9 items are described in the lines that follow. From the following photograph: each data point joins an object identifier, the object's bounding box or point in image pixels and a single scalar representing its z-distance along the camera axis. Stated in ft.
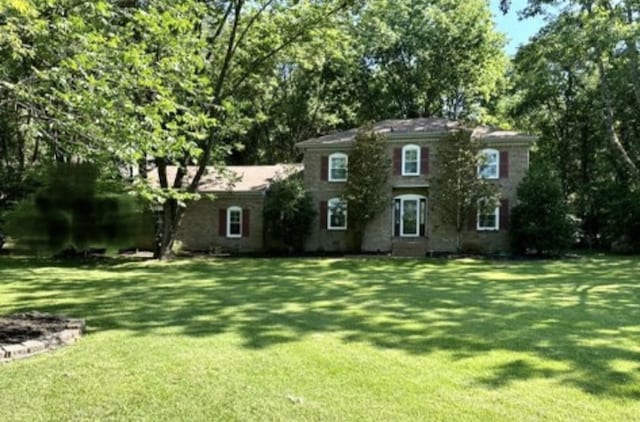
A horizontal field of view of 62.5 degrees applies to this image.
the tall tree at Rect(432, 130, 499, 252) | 66.95
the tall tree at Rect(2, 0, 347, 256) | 18.62
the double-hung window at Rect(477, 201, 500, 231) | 70.03
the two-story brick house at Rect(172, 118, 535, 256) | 69.97
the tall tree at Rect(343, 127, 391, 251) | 70.85
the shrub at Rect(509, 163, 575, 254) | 63.67
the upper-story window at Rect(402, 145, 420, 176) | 72.69
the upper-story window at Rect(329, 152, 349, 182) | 75.20
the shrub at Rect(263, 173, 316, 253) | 71.90
